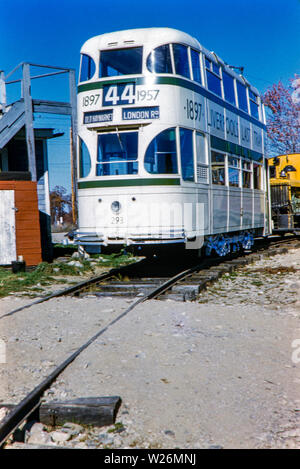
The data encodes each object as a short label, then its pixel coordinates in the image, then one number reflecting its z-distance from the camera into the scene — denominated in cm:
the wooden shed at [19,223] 1353
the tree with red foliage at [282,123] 3888
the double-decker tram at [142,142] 934
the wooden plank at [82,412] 369
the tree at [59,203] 6144
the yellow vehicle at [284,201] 2042
